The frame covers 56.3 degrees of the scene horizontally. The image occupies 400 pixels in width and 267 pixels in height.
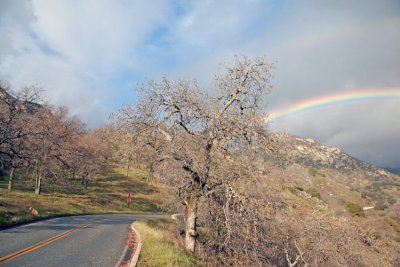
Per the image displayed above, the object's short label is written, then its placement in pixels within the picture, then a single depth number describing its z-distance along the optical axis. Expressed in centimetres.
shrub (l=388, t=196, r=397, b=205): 16169
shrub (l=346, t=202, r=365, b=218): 7205
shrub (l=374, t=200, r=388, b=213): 10872
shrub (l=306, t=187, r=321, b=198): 8931
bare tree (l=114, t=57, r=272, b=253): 1736
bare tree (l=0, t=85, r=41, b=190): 3412
